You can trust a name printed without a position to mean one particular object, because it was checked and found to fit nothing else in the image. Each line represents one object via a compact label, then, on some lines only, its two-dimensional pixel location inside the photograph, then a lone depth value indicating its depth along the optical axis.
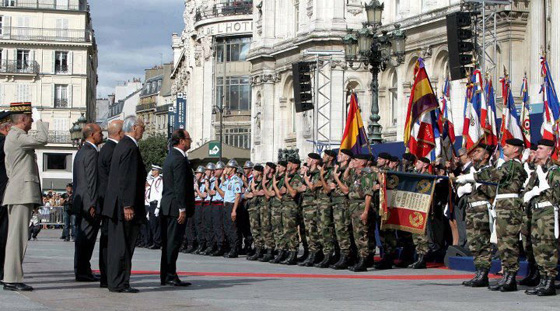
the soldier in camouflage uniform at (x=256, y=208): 22.19
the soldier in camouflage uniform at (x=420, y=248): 19.25
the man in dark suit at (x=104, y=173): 14.30
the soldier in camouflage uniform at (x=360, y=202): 18.53
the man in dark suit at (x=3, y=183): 14.23
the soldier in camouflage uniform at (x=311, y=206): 19.83
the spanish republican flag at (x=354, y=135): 24.00
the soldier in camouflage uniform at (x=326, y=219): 19.58
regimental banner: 18.52
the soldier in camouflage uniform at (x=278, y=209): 21.14
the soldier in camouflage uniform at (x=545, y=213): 13.87
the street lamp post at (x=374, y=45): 28.03
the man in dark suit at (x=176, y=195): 15.02
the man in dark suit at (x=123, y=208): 13.56
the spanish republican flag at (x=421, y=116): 20.62
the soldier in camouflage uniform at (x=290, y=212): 20.66
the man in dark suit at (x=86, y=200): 14.77
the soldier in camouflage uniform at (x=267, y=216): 21.67
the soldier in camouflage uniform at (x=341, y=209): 19.12
